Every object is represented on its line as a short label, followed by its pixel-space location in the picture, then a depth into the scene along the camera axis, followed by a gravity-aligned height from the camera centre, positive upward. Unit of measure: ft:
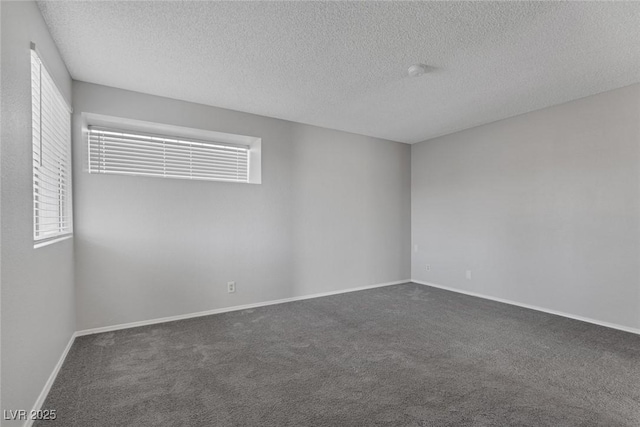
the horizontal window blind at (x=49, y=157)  6.63 +1.37
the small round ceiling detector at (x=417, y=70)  8.99 +4.19
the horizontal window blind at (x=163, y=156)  10.73 +2.11
